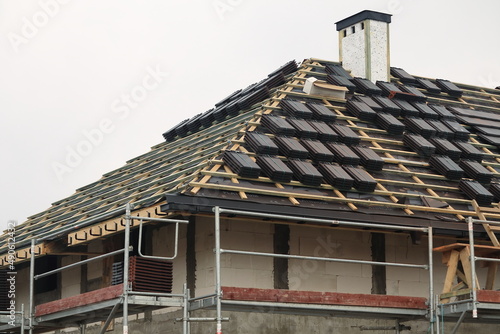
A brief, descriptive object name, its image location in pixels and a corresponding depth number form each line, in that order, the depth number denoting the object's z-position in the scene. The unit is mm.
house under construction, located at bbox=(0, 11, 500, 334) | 15734
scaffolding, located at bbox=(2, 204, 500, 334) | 14817
